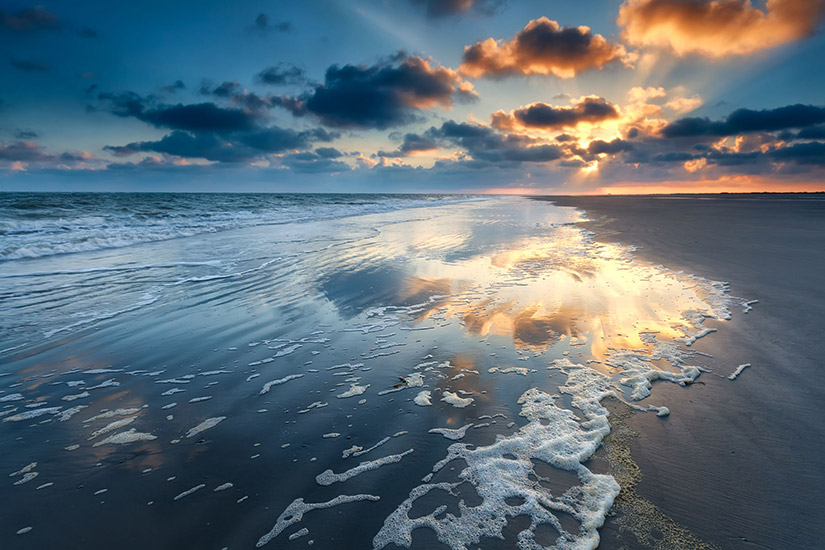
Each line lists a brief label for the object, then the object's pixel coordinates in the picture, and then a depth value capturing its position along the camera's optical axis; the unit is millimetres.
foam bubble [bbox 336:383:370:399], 3953
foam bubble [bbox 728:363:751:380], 4029
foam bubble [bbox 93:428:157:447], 3277
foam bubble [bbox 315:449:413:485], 2768
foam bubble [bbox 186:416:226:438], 3389
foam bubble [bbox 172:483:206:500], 2632
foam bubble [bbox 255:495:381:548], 2314
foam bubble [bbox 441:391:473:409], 3755
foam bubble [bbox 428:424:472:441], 3270
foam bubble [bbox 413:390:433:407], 3791
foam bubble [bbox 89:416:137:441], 3415
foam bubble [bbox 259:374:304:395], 4100
